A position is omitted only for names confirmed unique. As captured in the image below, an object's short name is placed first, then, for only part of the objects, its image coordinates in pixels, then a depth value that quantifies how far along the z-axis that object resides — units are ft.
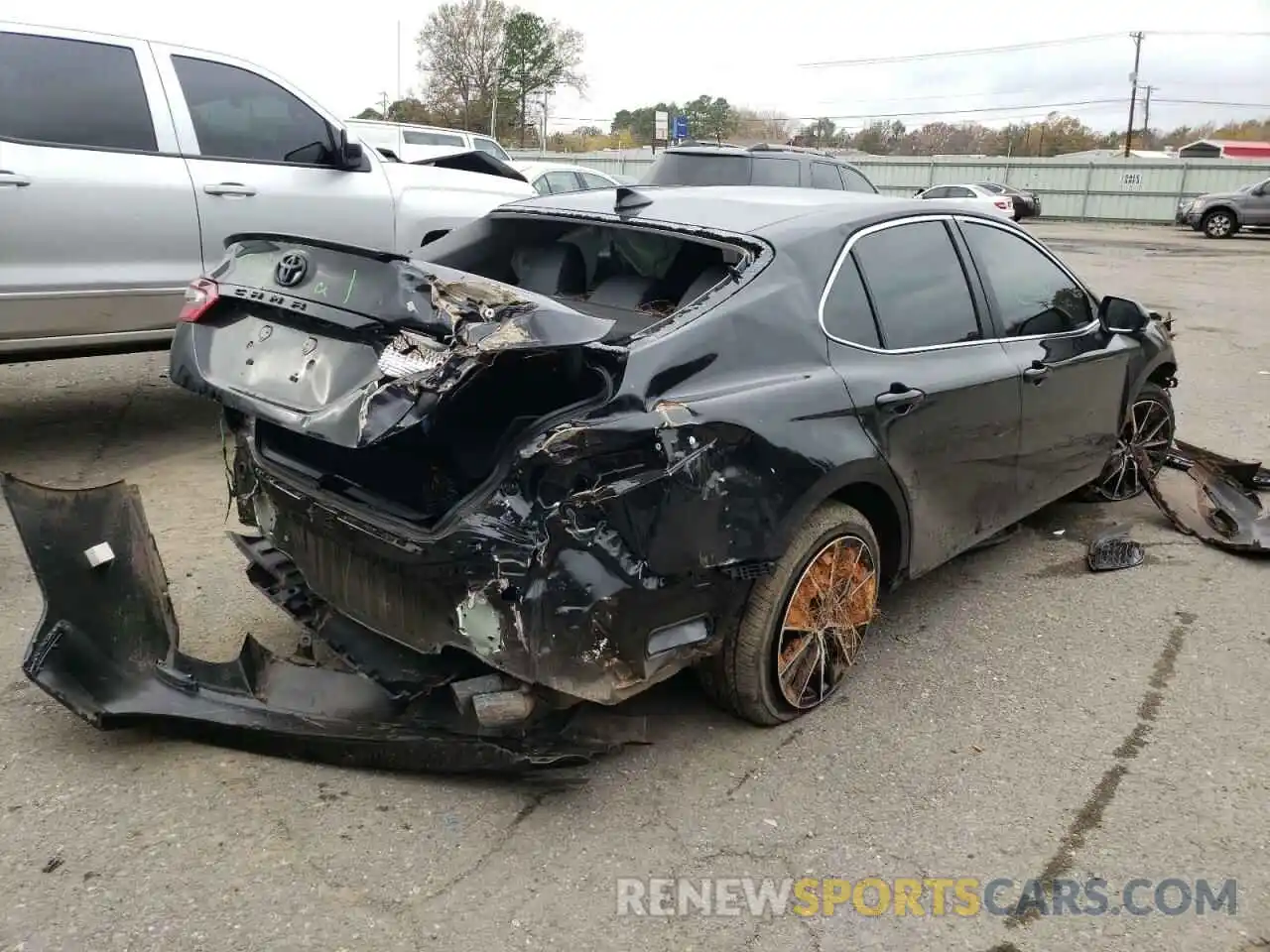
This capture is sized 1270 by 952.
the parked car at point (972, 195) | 88.79
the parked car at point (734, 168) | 38.24
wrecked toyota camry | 8.20
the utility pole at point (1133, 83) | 222.48
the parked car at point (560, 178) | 46.98
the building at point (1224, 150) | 209.97
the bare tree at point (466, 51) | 215.72
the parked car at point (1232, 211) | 89.76
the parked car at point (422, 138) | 56.39
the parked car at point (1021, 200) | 106.93
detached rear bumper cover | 9.30
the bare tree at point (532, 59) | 213.87
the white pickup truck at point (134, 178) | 16.03
